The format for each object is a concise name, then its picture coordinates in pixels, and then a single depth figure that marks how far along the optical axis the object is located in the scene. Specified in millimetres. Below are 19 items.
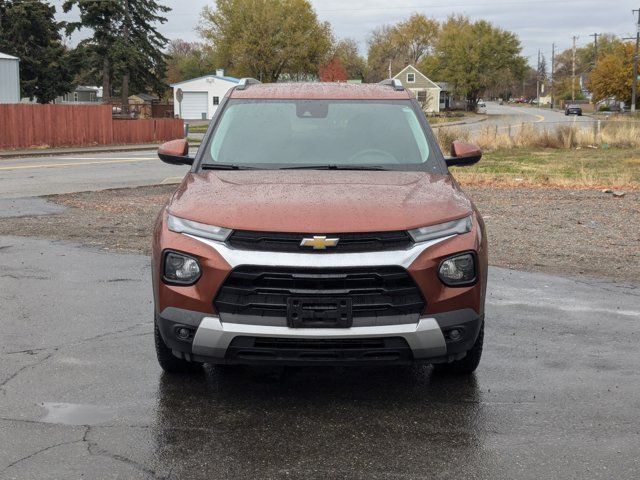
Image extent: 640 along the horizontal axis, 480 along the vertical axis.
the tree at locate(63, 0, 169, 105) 55522
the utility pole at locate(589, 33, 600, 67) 129950
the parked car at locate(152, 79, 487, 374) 4066
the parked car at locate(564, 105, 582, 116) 97250
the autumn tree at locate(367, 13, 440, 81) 122312
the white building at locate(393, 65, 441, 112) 106688
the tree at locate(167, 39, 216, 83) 114500
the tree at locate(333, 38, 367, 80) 110231
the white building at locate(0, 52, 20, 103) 41406
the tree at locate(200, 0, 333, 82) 86312
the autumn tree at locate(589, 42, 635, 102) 88688
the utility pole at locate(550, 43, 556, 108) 156850
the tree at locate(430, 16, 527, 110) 114062
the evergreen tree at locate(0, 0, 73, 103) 50875
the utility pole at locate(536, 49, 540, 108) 161588
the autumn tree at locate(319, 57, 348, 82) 93250
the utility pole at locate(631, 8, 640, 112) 82125
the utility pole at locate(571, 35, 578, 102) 134875
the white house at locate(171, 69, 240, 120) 82125
